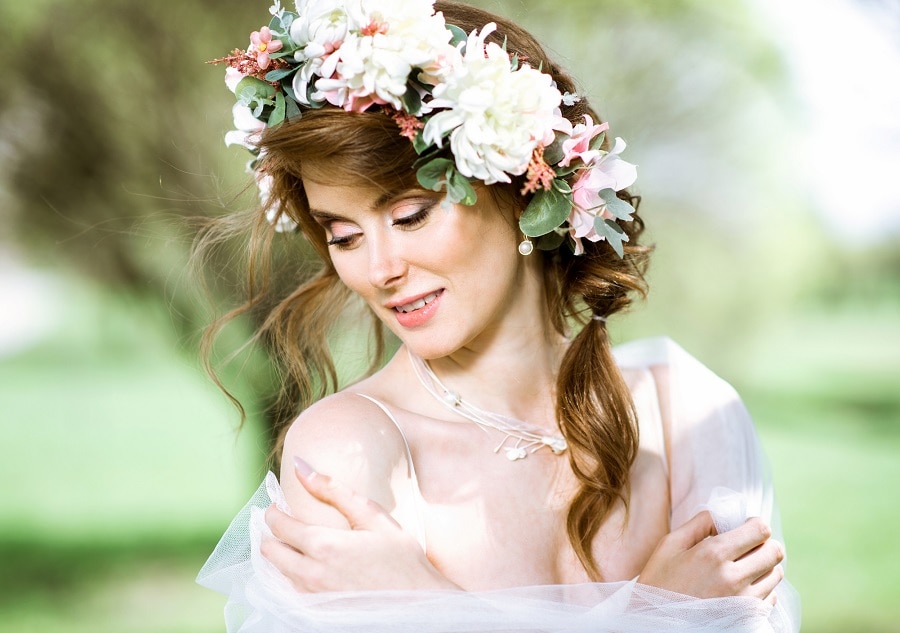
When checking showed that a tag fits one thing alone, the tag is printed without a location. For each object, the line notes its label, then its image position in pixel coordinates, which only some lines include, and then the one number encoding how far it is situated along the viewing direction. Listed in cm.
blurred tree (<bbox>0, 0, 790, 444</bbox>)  536
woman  212
